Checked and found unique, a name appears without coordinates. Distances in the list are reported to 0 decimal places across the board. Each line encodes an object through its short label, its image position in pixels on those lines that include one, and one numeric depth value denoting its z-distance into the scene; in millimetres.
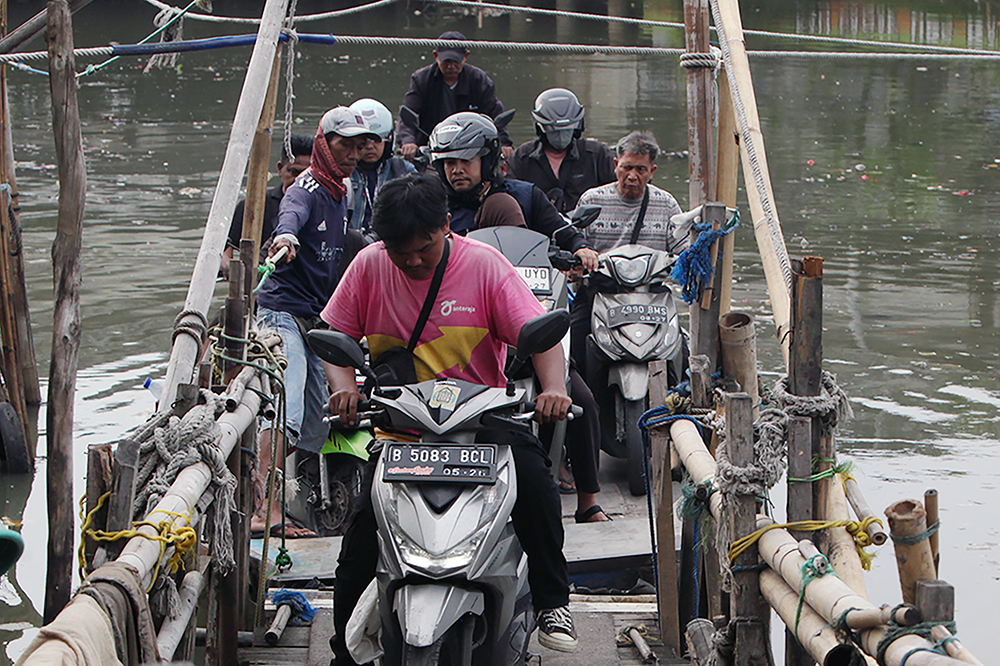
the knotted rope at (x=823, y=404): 6383
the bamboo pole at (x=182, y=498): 5723
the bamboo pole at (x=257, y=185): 10937
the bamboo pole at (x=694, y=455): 7061
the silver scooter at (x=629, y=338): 11641
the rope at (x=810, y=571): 5500
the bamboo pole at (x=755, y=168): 8453
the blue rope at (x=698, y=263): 9906
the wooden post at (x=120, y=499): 5809
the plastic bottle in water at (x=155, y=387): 8287
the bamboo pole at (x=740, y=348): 7426
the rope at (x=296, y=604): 8984
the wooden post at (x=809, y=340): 6176
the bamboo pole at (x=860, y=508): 5906
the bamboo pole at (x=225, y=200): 8195
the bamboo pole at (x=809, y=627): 5070
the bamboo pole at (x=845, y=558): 6031
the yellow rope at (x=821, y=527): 5926
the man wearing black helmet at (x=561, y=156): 14117
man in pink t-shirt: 7039
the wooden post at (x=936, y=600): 4512
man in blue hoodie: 10922
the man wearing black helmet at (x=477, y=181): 10742
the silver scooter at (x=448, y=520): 6309
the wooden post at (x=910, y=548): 4719
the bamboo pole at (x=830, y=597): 4430
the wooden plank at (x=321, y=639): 8375
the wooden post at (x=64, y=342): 8437
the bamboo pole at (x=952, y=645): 4355
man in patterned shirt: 12555
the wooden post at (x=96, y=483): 6078
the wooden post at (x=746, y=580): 6285
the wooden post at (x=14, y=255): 13180
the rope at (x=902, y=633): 4488
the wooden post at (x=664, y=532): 8398
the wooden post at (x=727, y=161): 10570
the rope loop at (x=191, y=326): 8328
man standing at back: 17484
